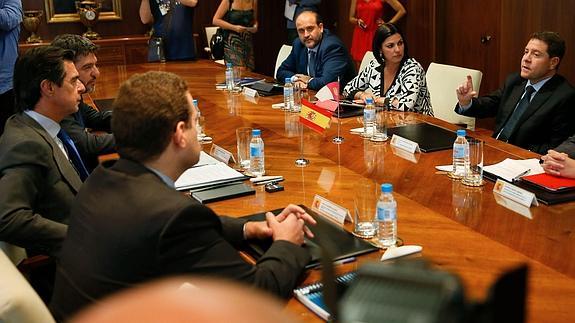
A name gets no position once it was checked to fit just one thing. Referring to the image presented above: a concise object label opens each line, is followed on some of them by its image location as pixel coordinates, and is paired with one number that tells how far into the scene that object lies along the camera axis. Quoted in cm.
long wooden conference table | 165
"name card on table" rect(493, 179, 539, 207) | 213
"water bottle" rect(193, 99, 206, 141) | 321
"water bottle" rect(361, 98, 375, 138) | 315
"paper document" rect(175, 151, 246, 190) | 244
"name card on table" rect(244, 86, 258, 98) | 422
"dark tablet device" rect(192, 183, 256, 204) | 230
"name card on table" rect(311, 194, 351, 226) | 201
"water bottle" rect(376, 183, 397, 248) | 186
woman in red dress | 642
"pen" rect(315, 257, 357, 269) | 174
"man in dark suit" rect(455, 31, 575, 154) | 329
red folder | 222
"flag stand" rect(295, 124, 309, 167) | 269
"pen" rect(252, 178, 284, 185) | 247
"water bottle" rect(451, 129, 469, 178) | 246
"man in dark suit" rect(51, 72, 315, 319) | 148
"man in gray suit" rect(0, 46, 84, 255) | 213
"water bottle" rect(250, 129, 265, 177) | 259
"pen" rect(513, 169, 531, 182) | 236
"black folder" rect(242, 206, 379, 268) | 177
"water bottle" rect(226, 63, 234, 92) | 443
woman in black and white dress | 381
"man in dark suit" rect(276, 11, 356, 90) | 460
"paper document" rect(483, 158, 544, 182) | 242
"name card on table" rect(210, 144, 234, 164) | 277
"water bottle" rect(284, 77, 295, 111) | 384
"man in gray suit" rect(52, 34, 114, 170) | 308
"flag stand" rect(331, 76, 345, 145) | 306
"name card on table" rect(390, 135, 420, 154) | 284
